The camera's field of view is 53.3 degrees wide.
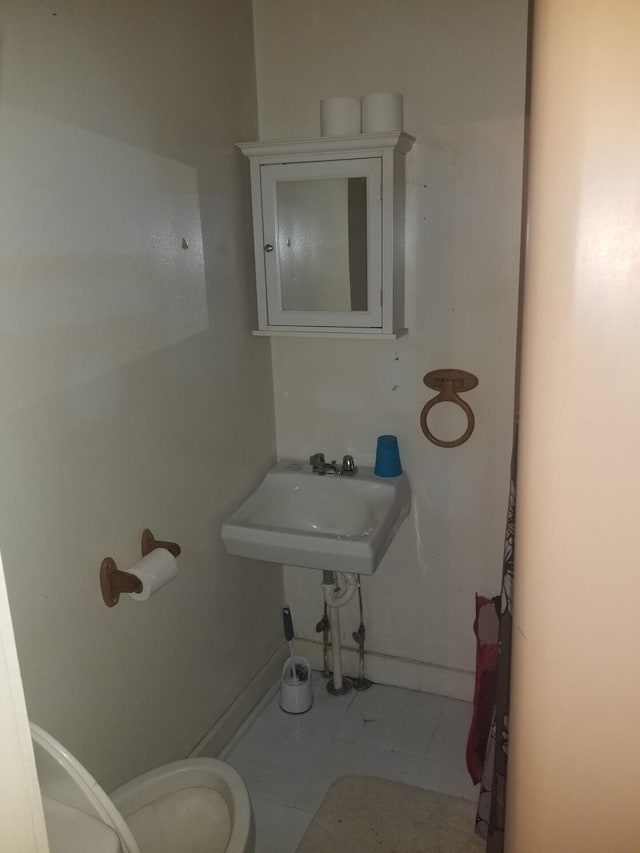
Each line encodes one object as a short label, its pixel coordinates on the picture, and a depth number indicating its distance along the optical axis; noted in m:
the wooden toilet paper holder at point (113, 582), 1.43
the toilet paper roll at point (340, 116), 1.82
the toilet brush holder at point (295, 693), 2.21
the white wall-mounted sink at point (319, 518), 1.79
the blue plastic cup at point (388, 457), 2.08
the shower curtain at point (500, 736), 1.41
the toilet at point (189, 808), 1.35
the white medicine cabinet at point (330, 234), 1.82
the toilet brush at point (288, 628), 2.21
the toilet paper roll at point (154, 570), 1.43
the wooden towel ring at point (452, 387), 1.96
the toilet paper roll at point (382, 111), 1.79
